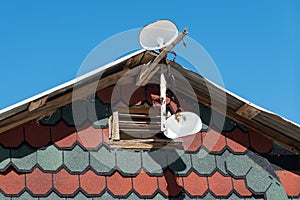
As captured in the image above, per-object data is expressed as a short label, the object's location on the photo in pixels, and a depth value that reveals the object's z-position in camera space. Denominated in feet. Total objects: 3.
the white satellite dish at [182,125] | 26.64
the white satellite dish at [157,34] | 27.15
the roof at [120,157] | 25.80
